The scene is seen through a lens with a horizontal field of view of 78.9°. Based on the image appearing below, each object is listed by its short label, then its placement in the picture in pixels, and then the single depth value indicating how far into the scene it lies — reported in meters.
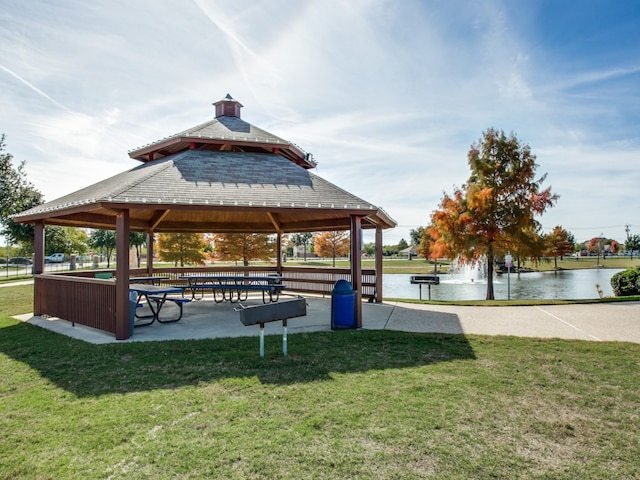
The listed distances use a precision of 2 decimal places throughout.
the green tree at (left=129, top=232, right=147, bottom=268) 36.60
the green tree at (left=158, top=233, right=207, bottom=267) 23.50
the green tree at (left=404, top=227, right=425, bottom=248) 86.12
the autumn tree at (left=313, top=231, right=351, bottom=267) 41.72
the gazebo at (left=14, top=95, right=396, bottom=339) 7.12
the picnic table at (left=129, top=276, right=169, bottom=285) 11.04
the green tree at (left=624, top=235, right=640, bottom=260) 94.44
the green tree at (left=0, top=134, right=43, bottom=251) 23.44
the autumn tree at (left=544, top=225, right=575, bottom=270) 48.02
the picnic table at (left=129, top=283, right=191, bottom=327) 7.96
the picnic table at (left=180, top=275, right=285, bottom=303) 10.44
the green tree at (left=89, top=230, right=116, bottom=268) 43.78
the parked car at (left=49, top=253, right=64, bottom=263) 44.84
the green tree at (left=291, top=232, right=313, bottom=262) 76.07
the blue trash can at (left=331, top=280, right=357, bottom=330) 7.74
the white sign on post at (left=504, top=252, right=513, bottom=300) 15.84
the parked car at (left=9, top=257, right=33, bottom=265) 45.35
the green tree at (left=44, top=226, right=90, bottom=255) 27.89
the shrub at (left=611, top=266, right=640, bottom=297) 13.59
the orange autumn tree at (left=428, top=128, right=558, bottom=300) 14.56
